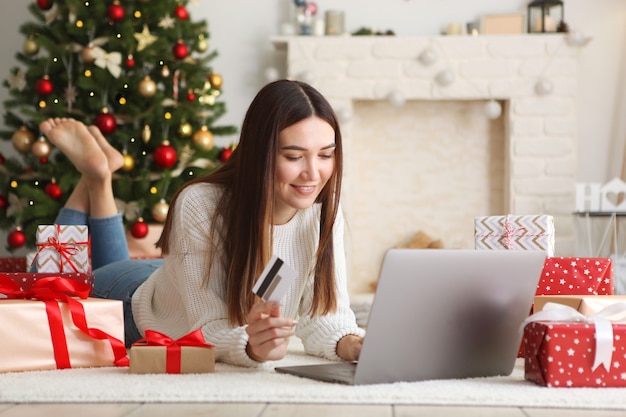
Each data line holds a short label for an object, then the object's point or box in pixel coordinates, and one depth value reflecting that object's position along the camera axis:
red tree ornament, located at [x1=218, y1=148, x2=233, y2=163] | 4.37
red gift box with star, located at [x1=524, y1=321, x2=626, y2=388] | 1.61
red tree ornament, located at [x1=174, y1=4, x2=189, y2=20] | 4.39
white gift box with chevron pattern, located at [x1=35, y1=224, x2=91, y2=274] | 2.33
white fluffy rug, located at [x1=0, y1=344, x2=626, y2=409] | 1.46
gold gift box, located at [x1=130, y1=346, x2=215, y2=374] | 1.75
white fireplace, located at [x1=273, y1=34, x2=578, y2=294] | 4.88
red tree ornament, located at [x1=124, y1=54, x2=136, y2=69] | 4.24
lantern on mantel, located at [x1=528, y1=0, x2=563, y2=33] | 4.91
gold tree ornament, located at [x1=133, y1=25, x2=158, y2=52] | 4.30
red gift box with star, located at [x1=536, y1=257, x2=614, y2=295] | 2.21
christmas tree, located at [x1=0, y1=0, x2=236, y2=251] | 4.20
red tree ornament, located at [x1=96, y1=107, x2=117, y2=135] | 4.14
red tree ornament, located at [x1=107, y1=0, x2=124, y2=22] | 4.23
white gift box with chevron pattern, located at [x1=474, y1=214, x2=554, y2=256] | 2.26
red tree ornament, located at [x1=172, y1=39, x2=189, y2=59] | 4.33
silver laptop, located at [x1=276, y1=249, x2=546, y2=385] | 1.53
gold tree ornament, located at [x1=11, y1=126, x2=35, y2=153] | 4.26
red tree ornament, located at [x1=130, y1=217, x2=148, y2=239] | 4.11
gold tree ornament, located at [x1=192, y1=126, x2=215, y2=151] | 4.31
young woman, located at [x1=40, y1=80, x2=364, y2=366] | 1.85
